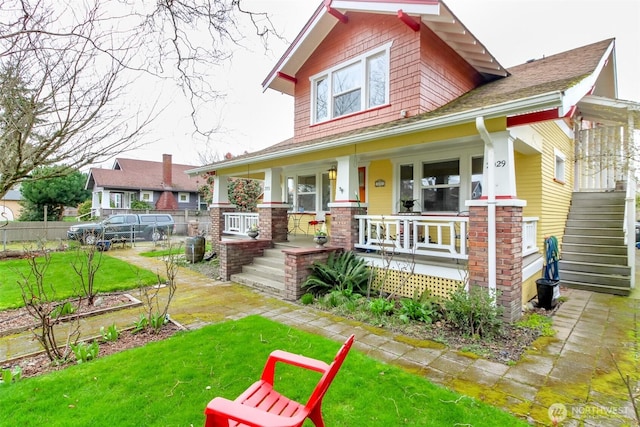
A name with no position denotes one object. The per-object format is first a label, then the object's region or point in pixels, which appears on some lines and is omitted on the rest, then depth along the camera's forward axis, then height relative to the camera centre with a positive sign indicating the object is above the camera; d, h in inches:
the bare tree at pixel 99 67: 147.8 +81.6
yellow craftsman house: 197.9 +53.1
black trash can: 228.4 -57.6
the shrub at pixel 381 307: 212.2 -63.3
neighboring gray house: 985.5 +93.9
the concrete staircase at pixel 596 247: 286.4 -34.3
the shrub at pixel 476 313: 178.2 -57.1
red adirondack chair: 70.9 -46.2
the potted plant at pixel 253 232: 350.5 -19.9
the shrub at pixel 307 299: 243.3 -65.6
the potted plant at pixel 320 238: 276.4 -21.1
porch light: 383.2 +49.0
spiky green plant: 253.1 -50.4
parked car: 588.4 -25.1
